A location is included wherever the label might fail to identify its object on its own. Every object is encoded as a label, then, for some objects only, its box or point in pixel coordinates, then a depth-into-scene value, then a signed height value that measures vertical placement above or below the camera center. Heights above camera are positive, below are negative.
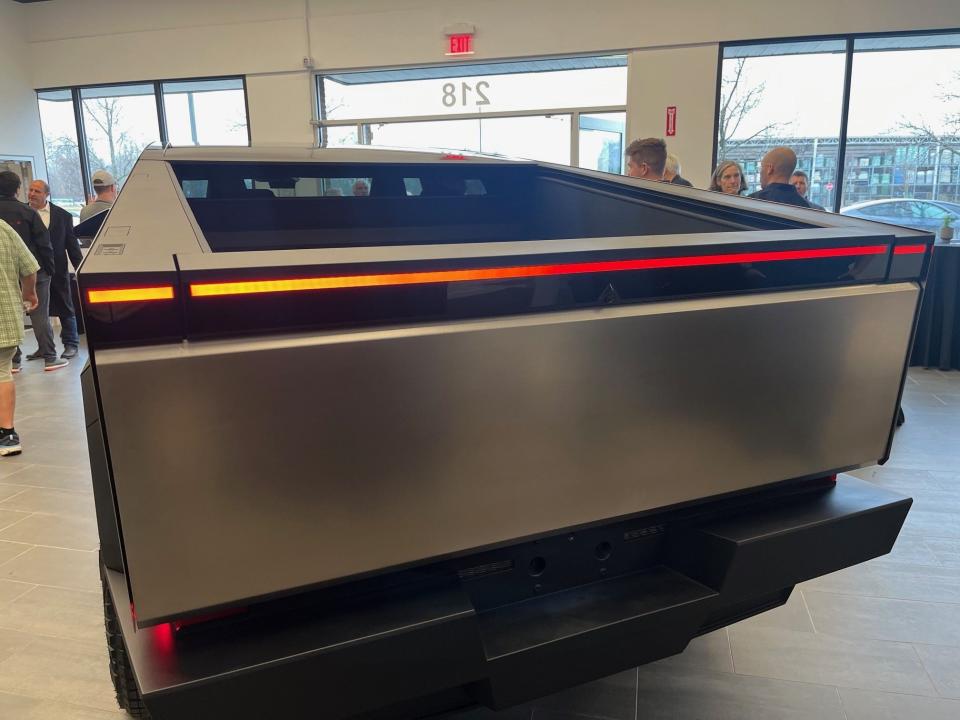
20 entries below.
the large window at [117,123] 10.82 +1.01
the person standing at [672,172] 5.26 +0.06
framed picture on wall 10.24 +0.35
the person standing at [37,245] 6.47 -0.52
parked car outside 8.29 -0.42
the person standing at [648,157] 4.70 +0.15
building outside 8.30 +0.13
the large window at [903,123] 8.18 +0.62
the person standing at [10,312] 4.30 -0.73
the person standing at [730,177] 5.53 +0.01
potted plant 6.76 -0.54
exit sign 9.25 +1.81
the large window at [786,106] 8.55 +0.88
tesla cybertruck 1.08 -0.48
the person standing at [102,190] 7.06 -0.01
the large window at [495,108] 9.24 +1.01
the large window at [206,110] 10.40 +1.15
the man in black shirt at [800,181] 6.42 -0.03
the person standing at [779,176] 4.36 +0.01
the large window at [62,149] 11.02 +0.64
